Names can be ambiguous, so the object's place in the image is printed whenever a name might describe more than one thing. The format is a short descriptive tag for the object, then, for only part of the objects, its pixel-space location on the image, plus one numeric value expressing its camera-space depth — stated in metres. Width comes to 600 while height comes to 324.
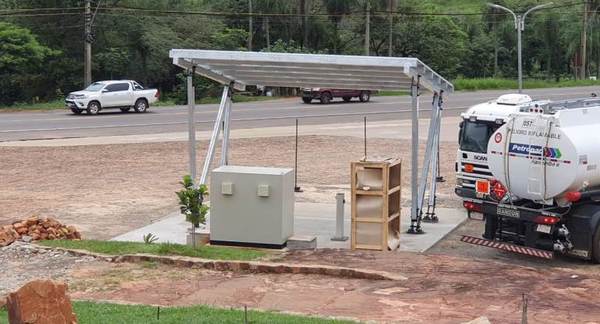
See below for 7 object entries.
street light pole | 40.08
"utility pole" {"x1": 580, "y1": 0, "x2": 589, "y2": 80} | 80.50
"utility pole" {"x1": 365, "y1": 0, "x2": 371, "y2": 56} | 66.90
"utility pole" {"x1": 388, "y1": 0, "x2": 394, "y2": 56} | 74.81
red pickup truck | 50.78
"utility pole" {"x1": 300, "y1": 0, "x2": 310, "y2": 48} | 71.38
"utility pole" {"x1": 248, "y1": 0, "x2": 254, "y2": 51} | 66.94
